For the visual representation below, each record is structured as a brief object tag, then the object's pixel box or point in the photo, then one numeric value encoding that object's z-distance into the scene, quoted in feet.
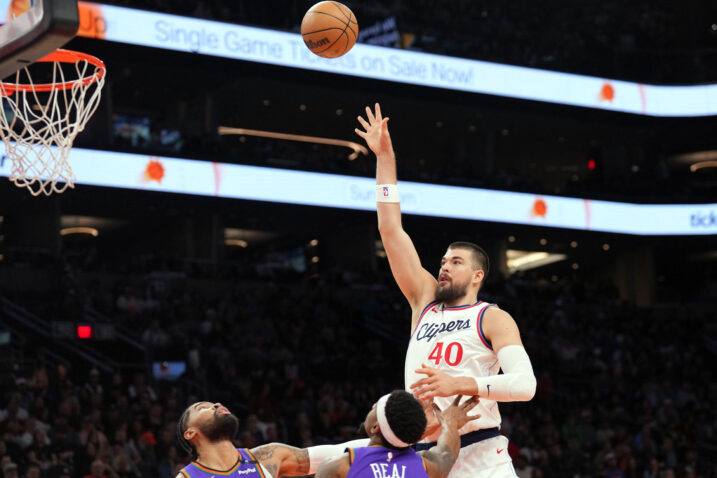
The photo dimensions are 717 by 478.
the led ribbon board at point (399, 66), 72.43
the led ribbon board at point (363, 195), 71.77
